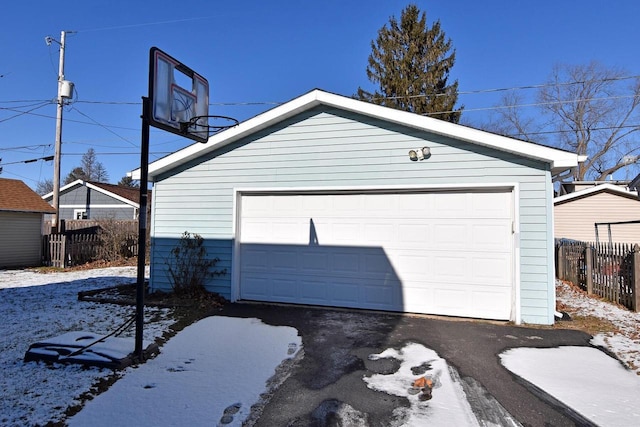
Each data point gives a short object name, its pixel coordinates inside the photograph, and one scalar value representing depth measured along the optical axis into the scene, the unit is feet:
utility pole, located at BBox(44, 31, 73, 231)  47.60
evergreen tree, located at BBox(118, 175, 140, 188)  158.40
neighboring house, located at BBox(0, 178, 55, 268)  42.65
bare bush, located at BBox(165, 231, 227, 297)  23.53
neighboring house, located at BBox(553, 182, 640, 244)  53.67
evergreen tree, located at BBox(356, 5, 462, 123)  58.29
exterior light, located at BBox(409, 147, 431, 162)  20.29
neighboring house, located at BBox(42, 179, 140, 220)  71.15
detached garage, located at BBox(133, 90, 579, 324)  19.04
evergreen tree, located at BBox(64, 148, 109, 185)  163.65
